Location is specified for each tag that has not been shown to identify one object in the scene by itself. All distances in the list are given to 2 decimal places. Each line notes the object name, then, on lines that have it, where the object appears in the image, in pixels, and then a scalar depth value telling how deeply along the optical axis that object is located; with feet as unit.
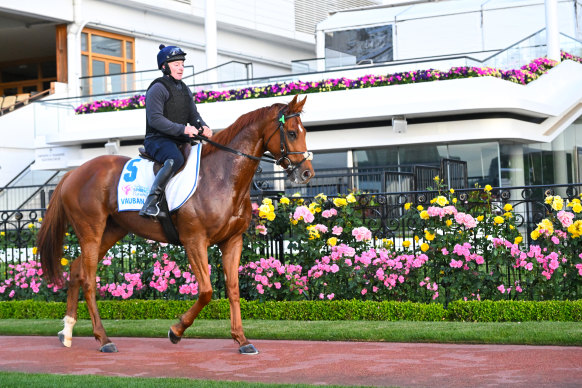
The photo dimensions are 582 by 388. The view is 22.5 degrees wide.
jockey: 45.26
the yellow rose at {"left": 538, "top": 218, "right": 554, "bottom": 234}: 54.46
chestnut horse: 44.52
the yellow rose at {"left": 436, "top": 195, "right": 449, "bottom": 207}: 56.79
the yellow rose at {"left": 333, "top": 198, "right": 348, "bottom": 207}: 60.38
